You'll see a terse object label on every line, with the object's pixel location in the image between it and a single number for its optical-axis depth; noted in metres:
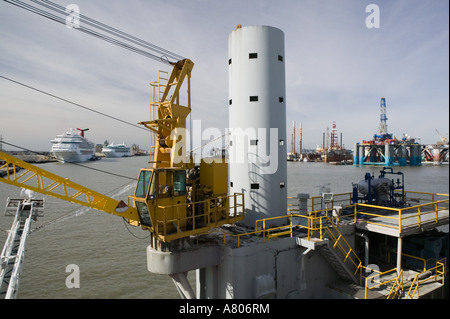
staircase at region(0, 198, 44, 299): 12.02
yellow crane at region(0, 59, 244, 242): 10.89
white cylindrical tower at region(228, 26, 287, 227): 13.59
